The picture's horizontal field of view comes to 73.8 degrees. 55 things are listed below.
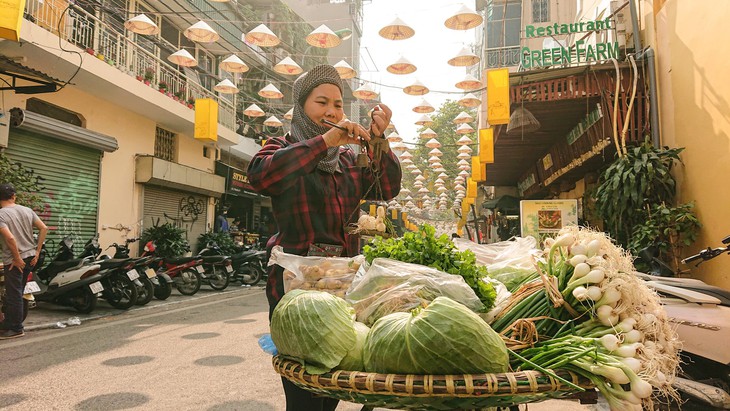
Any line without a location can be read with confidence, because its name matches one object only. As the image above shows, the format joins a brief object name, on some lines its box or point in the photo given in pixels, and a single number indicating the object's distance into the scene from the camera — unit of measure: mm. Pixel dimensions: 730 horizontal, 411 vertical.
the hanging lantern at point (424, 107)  14398
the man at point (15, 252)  5684
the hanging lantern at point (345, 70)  11624
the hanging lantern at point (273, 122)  15492
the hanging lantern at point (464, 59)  10883
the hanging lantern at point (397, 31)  10062
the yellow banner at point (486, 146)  11797
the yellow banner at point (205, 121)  10867
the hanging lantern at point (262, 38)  10867
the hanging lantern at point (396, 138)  18438
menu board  7309
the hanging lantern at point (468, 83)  11430
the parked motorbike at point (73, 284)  7551
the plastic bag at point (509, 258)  1888
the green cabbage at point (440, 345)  1134
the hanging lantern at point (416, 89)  12555
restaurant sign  7742
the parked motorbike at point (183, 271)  10203
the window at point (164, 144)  15133
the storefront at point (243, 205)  18516
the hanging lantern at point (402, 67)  11414
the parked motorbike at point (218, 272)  11430
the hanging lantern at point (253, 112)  14563
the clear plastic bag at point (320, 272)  1725
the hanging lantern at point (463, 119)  14938
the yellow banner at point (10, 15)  5410
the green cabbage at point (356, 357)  1286
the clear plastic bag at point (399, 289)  1490
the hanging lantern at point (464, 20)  9531
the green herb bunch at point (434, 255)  1599
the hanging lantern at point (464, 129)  14682
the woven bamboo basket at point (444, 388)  1077
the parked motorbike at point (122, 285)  8086
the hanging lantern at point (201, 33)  10352
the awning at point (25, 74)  7658
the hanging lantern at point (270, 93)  13291
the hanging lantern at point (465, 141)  16870
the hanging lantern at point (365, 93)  13102
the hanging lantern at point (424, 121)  16141
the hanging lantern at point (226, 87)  12744
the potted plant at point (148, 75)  13148
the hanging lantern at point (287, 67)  11827
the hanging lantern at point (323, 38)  10781
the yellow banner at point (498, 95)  8211
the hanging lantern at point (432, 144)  18688
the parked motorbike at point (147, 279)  8401
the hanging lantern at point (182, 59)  11141
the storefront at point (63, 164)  9773
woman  1861
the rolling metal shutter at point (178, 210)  14281
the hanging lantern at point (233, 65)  11906
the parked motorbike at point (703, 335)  2883
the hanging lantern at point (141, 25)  9805
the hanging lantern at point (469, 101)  13016
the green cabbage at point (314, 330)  1255
